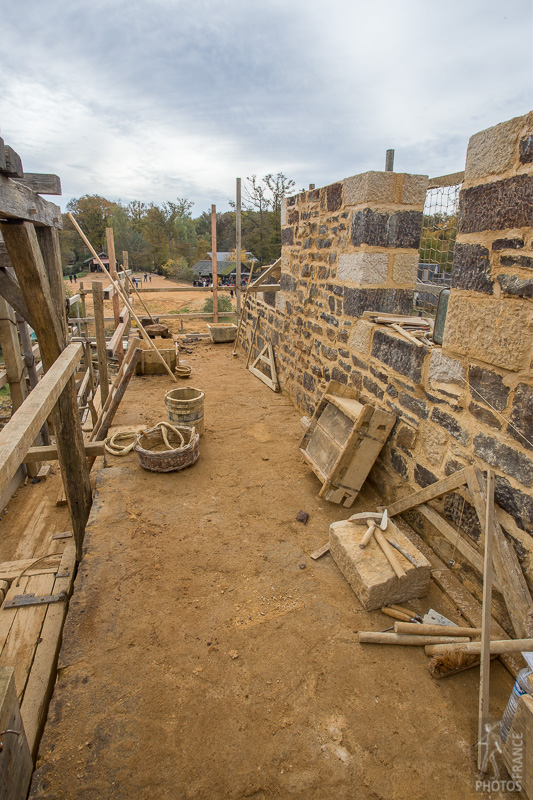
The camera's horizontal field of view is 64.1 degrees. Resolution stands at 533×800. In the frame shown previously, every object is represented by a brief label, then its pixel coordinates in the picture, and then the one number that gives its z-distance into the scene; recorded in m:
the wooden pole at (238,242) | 11.68
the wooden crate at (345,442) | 3.56
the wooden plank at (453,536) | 2.61
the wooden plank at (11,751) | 1.56
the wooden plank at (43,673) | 2.42
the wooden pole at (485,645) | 1.89
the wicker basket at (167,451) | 4.17
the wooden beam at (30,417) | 2.00
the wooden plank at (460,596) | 2.26
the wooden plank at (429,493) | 2.75
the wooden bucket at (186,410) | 4.80
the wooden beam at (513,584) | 2.20
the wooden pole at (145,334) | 7.47
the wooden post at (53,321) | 3.09
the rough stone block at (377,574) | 2.63
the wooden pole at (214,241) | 12.00
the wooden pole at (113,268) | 10.09
